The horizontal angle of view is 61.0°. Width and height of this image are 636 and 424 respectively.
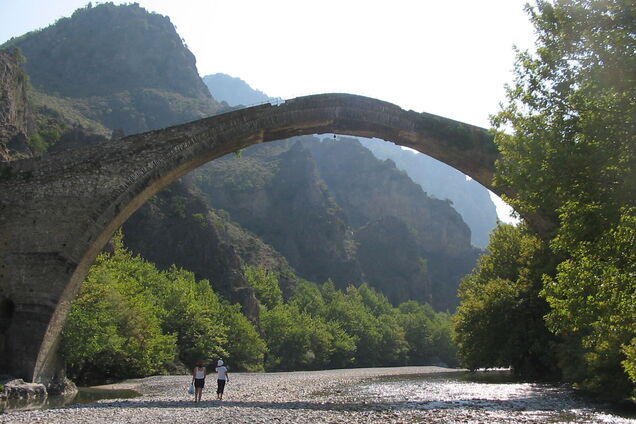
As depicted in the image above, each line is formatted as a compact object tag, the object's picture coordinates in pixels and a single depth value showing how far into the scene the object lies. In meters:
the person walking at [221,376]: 15.21
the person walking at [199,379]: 14.71
